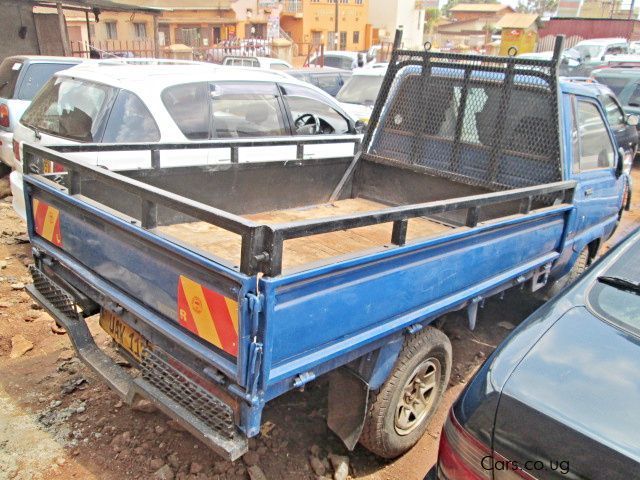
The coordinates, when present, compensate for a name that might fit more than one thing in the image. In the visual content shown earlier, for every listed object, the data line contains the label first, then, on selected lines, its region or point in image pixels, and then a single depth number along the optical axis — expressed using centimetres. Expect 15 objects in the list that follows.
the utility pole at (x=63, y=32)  1138
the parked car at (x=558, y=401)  164
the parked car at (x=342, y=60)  2058
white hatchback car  443
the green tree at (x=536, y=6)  8176
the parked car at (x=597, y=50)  2200
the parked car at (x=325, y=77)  1181
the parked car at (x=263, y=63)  1477
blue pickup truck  208
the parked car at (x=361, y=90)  984
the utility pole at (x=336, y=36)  3394
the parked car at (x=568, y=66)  1872
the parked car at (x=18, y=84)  592
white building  4336
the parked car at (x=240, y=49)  2162
